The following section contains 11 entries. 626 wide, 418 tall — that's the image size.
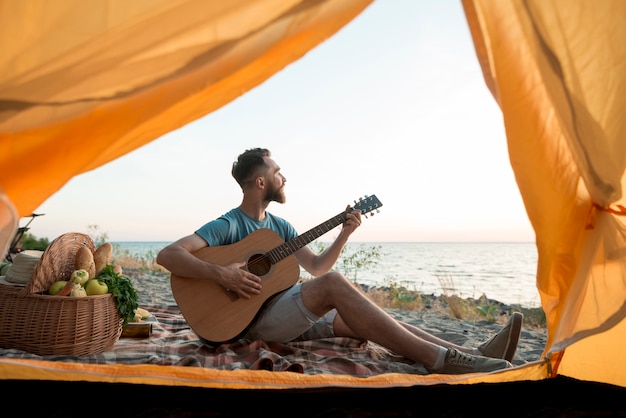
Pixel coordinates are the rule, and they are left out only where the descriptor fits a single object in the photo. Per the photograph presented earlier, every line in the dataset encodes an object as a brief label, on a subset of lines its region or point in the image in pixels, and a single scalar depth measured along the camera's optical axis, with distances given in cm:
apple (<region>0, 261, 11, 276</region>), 290
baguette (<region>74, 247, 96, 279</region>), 251
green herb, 255
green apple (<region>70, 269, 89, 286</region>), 242
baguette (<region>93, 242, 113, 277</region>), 264
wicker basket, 226
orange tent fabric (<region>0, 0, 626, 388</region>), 146
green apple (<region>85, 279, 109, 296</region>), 247
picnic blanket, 215
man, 225
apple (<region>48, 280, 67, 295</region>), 239
